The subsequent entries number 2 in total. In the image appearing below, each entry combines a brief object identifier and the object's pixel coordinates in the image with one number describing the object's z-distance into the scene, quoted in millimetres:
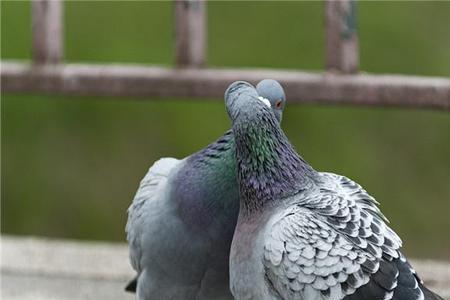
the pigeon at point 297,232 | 5715
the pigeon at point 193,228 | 6797
